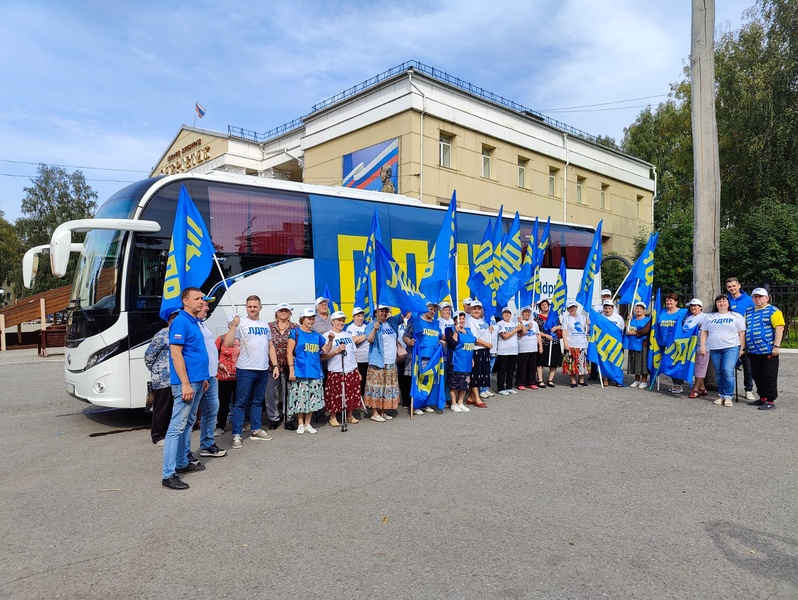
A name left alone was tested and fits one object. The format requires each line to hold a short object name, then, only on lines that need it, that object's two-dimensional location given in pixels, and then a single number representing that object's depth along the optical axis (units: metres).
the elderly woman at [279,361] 7.46
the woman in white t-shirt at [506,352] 10.19
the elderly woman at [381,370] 8.00
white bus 7.25
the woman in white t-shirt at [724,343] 8.83
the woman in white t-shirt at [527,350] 10.52
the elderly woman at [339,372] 7.59
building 21.83
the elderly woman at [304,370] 7.23
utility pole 10.54
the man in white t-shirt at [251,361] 6.64
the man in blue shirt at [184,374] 5.05
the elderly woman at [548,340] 11.09
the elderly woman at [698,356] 9.52
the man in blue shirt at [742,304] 9.16
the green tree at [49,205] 48.53
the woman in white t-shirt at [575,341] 10.82
